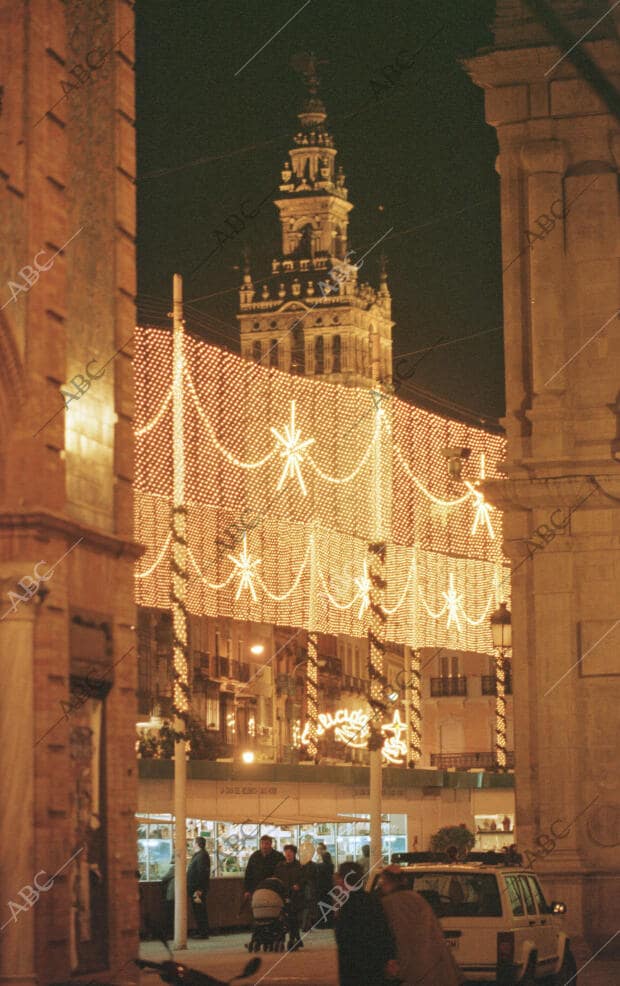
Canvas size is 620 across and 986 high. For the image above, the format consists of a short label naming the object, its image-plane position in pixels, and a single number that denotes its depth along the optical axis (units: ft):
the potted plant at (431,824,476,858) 178.40
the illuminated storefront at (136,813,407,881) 172.04
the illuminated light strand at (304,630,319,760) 237.86
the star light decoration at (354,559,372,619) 156.15
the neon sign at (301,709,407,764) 223.51
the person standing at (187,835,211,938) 120.26
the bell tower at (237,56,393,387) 564.71
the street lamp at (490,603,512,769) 142.20
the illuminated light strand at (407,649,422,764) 244.22
